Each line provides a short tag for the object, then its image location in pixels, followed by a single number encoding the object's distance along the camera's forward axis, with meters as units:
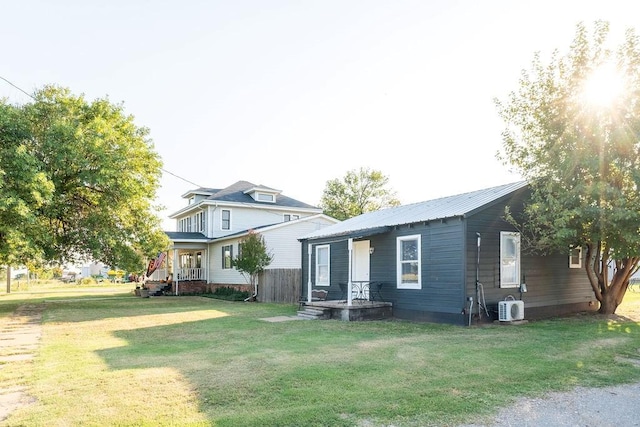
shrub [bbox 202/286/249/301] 22.53
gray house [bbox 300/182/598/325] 11.78
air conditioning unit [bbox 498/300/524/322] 11.77
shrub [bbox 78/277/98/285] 46.05
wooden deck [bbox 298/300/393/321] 13.17
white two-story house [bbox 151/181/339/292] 24.88
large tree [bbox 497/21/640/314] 11.13
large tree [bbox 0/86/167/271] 14.12
